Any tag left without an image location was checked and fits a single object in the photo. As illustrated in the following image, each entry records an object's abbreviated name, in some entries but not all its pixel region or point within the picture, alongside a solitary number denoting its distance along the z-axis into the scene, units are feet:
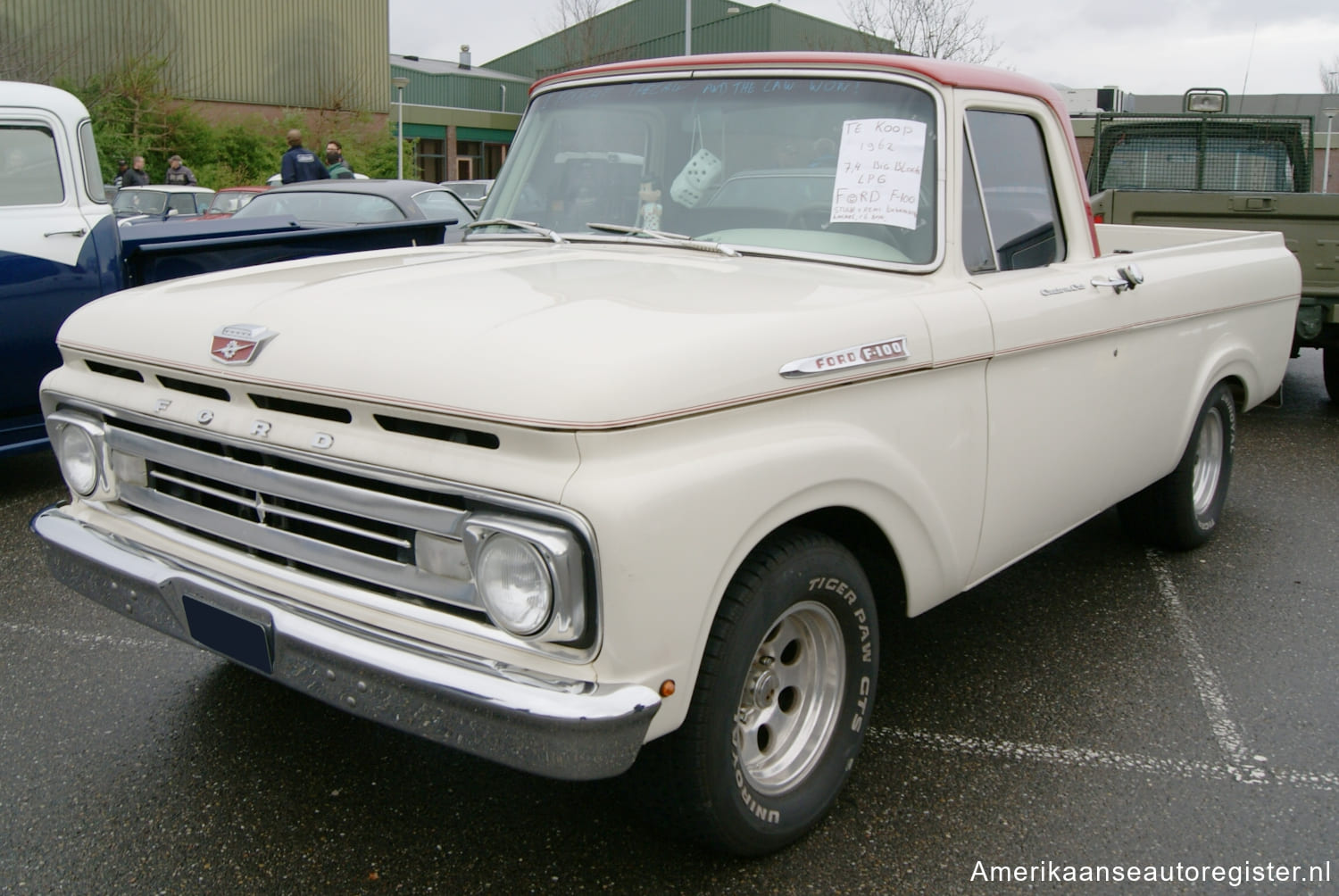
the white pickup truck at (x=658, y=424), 7.07
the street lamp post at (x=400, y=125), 95.50
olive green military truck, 24.73
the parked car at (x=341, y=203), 30.25
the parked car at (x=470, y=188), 64.68
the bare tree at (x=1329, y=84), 140.85
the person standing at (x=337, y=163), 42.75
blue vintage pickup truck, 18.33
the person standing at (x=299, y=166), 41.14
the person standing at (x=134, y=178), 55.72
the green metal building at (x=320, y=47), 95.35
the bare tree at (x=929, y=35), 83.87
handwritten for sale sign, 10.41
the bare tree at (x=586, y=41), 100.17
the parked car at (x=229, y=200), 48.37
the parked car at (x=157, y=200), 49.98
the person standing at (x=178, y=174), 59.62
